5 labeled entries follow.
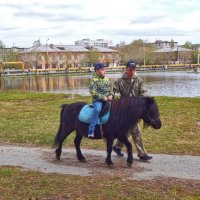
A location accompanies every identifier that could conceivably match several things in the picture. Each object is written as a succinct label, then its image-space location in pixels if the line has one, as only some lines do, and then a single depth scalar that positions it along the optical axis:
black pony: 7.62
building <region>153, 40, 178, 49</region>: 189.43
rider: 7.62
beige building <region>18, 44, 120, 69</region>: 113.25
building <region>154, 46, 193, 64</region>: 135.84
